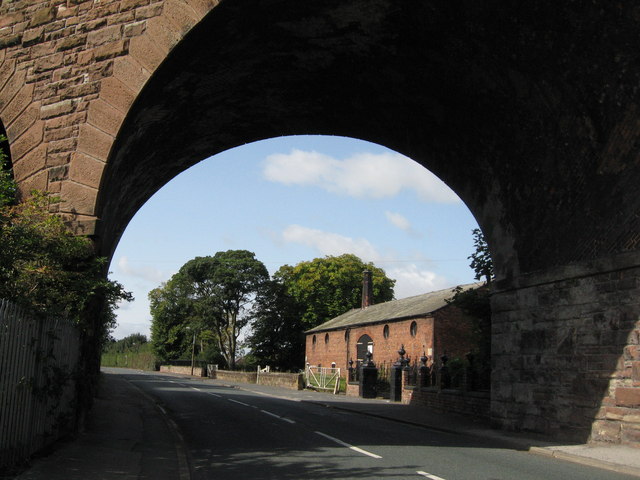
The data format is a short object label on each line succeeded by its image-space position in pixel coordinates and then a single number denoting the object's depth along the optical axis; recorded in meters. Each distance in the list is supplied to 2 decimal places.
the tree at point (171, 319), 67.56
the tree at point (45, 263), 6.89
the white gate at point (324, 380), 34.38
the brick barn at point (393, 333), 38.56
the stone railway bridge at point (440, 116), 8.86
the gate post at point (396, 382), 26.30
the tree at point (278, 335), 62.59
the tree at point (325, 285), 66.31
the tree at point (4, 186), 6.77
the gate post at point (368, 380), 29.84
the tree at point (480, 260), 18.12
